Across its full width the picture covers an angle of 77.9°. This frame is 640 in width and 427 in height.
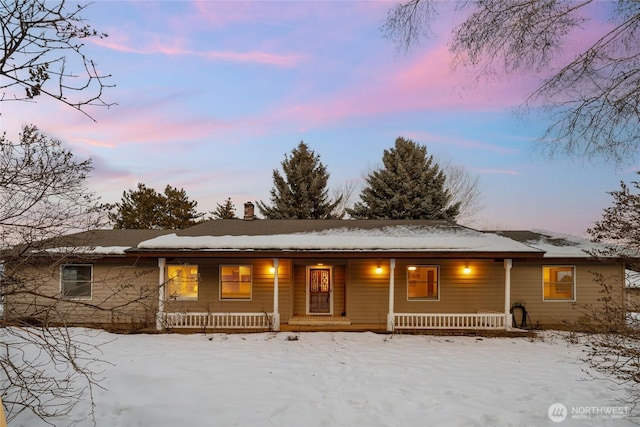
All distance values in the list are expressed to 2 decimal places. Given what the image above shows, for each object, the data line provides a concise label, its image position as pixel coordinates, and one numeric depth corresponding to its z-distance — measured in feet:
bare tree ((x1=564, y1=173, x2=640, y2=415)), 14.12
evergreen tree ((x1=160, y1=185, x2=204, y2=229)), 95.20
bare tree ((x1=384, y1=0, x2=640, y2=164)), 13.67
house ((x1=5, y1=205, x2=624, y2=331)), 42.83
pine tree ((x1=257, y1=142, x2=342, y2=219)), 98.43
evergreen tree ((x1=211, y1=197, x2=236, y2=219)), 108.27
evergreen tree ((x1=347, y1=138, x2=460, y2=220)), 90.38
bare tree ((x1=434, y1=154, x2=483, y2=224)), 101.04
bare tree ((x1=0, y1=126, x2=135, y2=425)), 11.79
